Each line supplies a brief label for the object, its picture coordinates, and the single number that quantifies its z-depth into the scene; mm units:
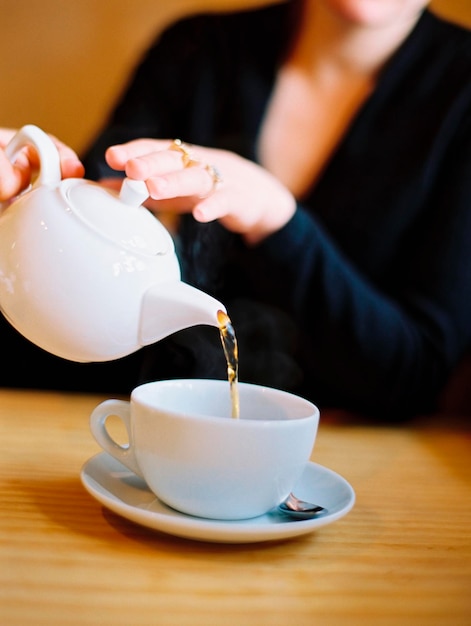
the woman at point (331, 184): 984
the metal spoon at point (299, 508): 540
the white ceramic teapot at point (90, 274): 504
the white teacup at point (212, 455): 481
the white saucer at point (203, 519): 471
